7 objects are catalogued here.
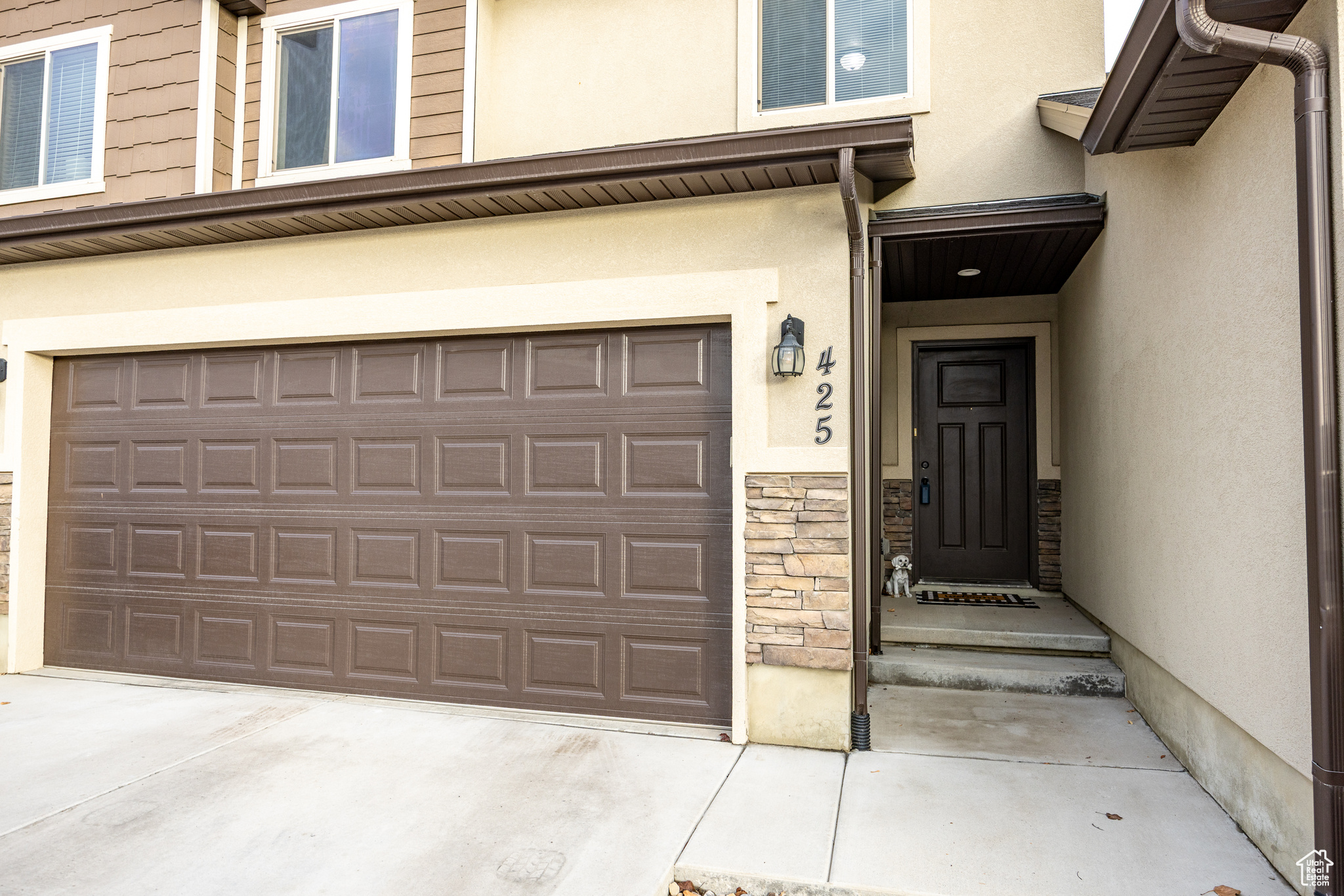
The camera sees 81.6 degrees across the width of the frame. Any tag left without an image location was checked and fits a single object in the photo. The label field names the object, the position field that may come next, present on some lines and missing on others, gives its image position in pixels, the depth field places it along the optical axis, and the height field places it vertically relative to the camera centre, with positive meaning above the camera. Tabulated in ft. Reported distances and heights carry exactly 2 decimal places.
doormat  21.15 -3.38
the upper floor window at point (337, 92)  19.45 +9.76
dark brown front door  23.48 +0.49
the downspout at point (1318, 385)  8.11 +1.02
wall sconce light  13.71 +2.22
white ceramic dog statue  22.74 -2.95
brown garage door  15.16 -0.99
